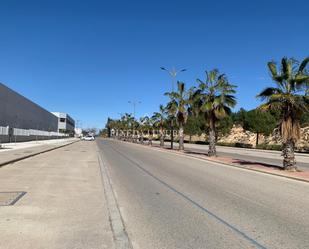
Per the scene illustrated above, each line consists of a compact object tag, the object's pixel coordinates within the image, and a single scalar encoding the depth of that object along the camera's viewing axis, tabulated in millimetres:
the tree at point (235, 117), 70455
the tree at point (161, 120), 38700
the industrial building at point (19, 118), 35513
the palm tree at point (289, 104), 12496
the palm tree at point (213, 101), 19476
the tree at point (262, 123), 40008
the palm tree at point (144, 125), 54932
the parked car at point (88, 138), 64891
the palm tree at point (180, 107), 28096
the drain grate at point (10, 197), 6012
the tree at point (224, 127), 51482
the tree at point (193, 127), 62239
